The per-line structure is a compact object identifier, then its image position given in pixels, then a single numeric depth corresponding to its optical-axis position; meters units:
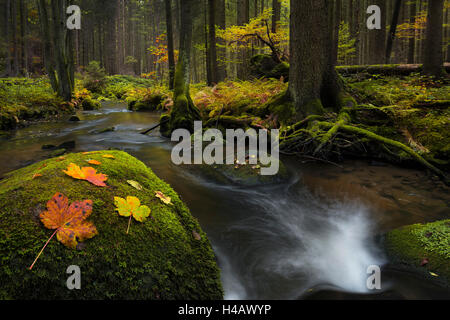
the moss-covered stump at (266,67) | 11.02
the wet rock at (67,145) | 7.53
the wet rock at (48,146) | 7.34
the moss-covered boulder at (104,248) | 1.57
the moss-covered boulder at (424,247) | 2.59
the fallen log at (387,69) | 9.93
